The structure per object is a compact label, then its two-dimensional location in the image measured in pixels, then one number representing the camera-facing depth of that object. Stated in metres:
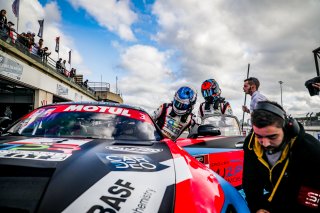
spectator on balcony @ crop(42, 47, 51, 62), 15.03
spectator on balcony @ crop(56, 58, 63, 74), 17.56
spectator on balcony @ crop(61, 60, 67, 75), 19.12
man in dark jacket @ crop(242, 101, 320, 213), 1.45
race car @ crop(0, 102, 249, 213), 0.87
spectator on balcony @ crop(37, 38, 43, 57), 14.63
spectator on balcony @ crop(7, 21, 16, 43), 11.00
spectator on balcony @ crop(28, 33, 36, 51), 13.31
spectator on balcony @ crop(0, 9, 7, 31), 10.44
